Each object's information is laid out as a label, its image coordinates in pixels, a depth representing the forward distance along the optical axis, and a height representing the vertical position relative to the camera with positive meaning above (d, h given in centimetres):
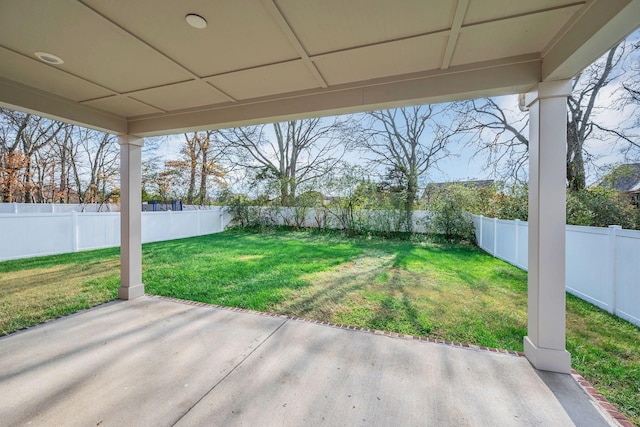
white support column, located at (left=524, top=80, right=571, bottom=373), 229 -10
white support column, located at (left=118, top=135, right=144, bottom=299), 395 -2
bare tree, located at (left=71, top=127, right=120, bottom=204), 1264 +231
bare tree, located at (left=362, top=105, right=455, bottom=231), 1255 +358
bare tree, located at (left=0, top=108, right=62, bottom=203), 1109 +291
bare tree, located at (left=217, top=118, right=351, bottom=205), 1416 +365
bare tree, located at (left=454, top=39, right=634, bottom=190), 726 +283
